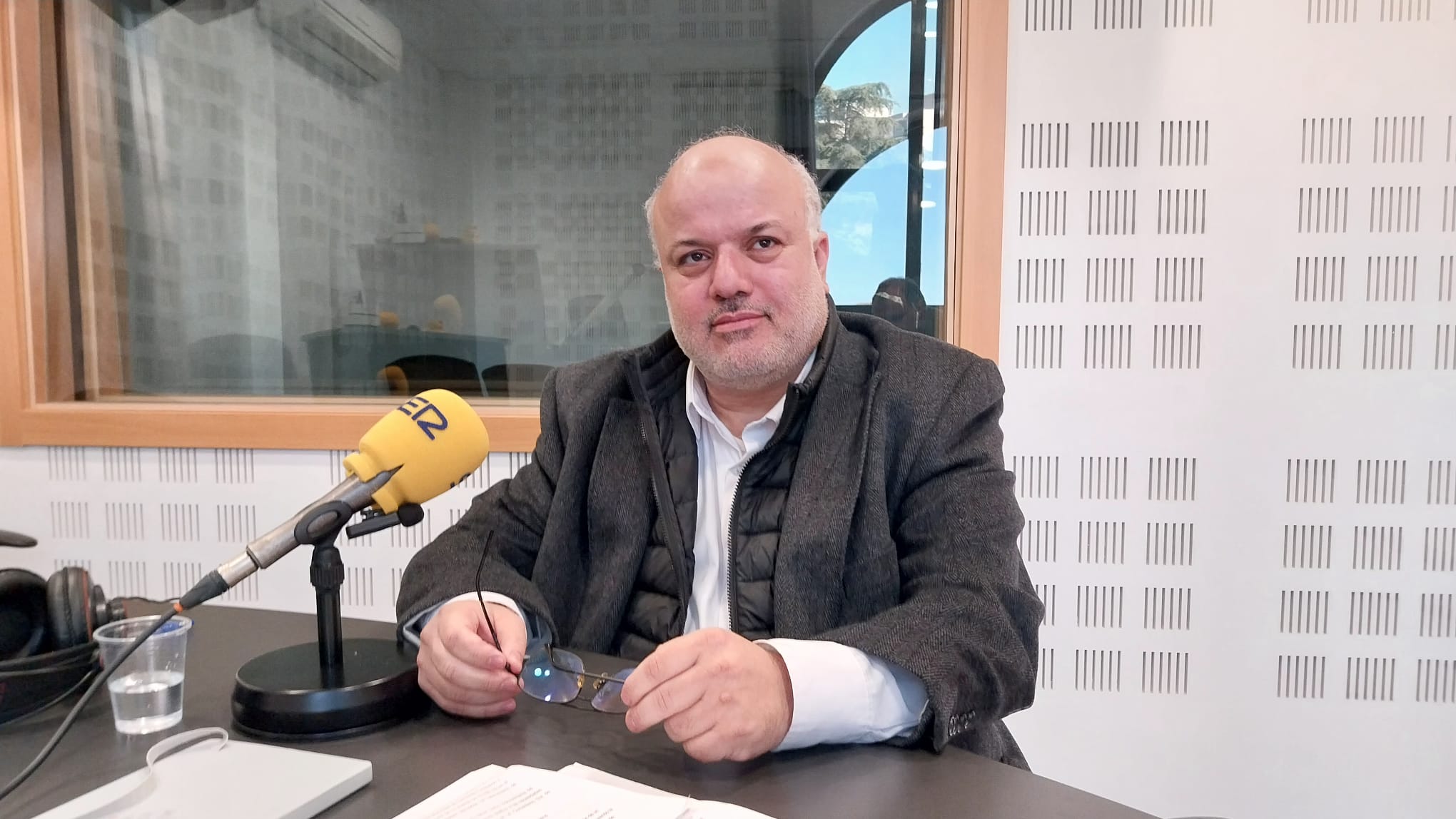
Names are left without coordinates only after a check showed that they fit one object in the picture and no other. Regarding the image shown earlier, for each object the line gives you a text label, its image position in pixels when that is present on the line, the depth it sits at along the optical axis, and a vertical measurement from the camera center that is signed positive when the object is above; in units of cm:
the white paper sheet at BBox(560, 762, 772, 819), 67 -37
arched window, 214 +52
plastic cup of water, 89 -35
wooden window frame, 227 +0
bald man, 88 -25
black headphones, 92 -32
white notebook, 69 -37
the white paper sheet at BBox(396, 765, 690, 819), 67 -37
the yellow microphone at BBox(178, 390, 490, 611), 83 -12
